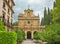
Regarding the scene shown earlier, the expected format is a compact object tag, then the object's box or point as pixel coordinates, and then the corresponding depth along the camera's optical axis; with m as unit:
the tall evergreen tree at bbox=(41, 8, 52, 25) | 69.43
